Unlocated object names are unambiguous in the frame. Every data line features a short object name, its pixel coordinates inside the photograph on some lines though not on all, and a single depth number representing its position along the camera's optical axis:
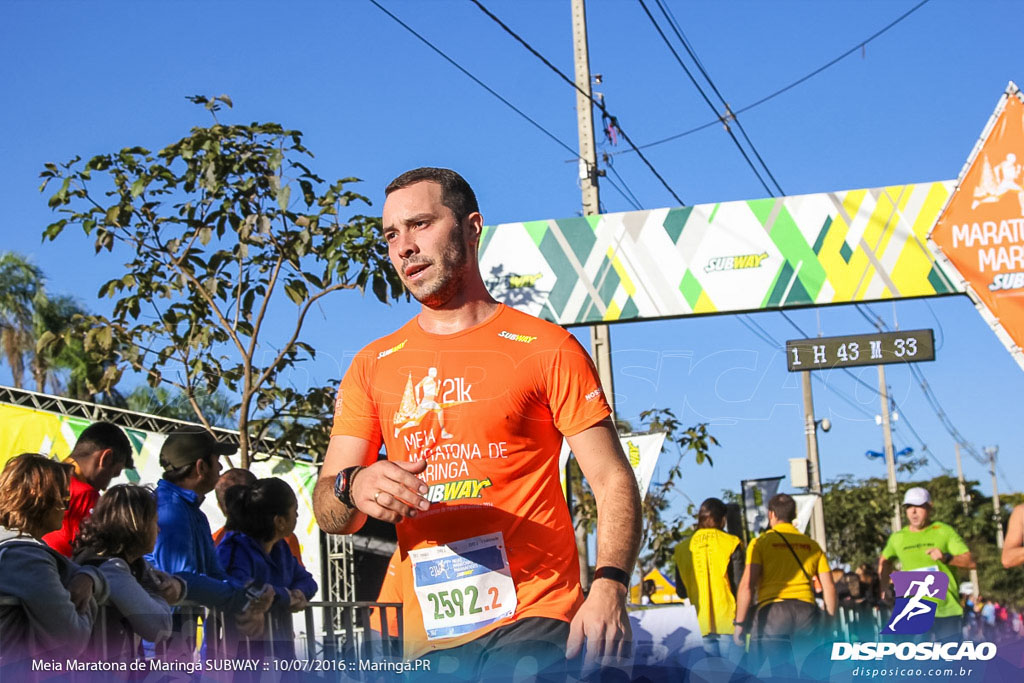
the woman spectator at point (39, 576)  3.09
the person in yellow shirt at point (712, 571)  8.21
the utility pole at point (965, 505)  36.32
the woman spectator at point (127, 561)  3.62
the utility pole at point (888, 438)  34.58
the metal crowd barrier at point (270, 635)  3.33
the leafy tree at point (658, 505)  9.41
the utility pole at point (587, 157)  10.70
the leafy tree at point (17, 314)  25.31
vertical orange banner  6.77
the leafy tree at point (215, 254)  7.08
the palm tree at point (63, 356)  24.34
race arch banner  7.39
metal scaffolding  14.15
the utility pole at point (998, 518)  35.95
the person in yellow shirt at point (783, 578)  7.50
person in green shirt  7.46
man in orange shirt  2.70
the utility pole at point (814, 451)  14.72
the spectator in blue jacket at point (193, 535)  4.36
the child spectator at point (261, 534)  4.89
